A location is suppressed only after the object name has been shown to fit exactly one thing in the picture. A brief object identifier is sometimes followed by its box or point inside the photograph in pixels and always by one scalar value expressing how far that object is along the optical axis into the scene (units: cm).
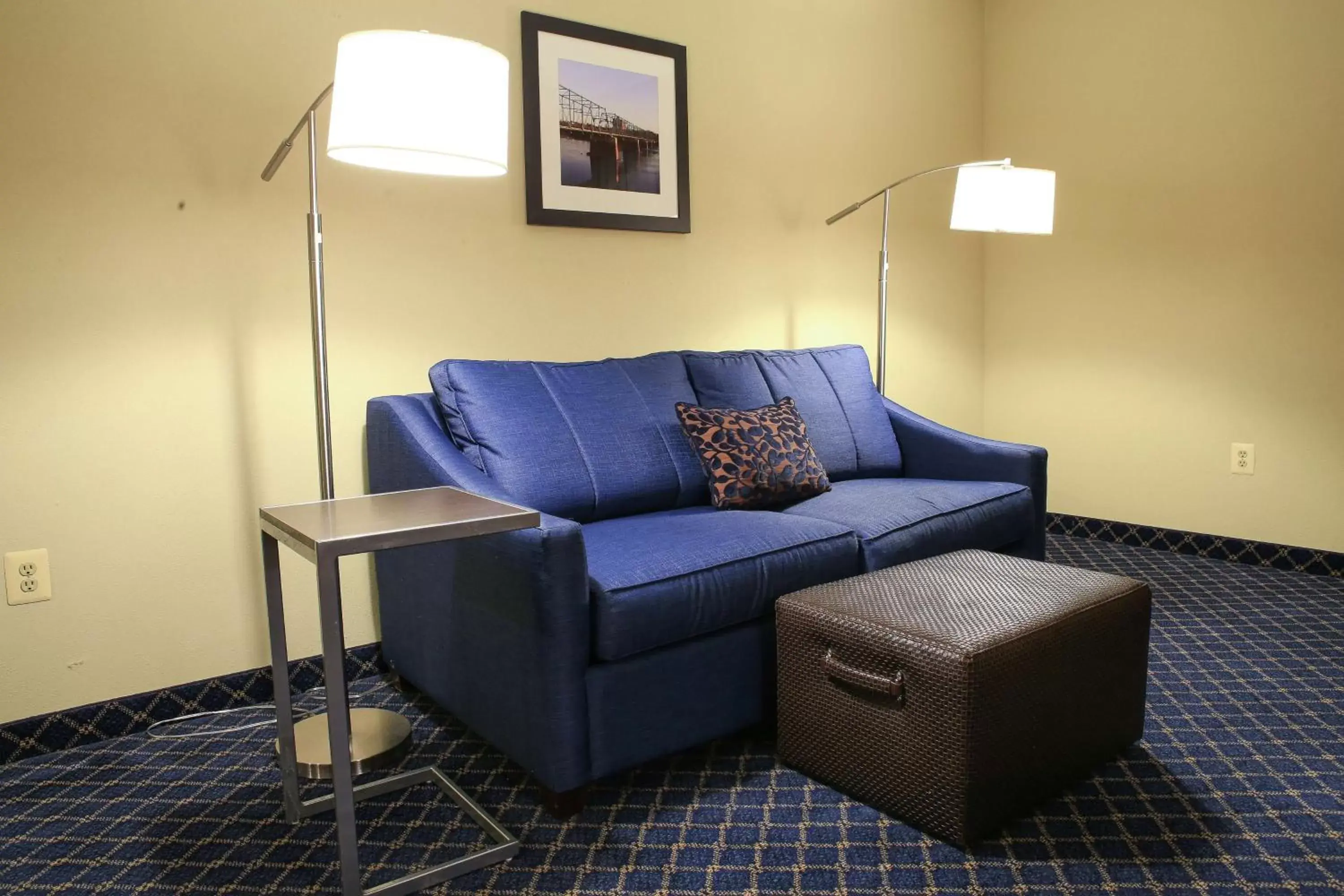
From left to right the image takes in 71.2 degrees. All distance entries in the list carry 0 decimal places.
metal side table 138
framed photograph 274
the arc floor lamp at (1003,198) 288
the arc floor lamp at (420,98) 165
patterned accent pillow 242
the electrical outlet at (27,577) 206
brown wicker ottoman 160
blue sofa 175
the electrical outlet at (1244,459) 337
